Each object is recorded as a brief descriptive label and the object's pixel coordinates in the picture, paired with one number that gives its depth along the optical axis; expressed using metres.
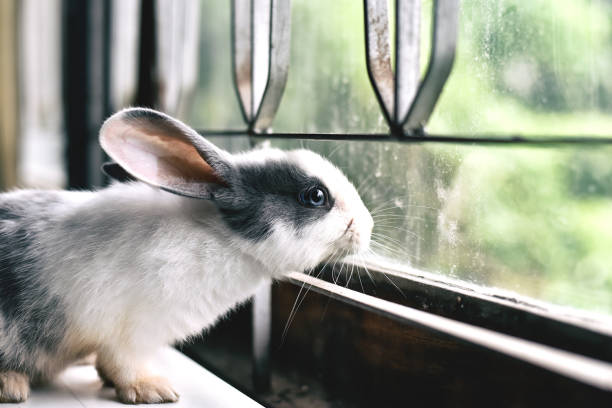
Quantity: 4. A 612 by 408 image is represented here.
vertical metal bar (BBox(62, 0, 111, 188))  0.61
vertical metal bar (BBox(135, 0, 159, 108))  0.54
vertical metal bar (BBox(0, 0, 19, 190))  0.90
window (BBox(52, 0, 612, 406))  0.29
